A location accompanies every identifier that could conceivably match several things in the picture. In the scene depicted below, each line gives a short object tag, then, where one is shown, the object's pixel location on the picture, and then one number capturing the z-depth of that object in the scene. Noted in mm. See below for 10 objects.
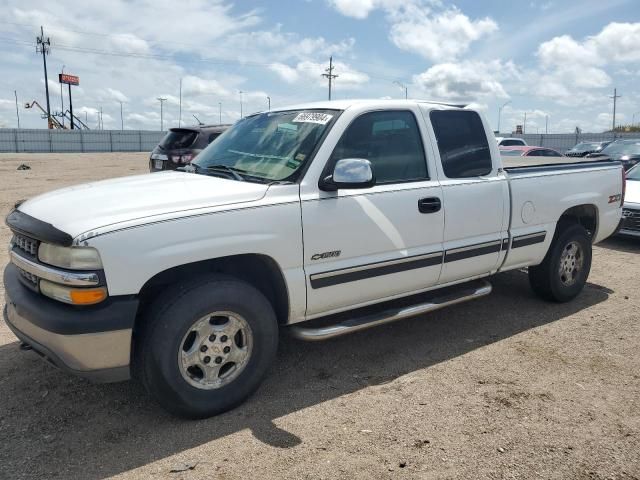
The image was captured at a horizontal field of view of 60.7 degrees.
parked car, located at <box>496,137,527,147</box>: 24641
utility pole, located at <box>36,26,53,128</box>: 67375
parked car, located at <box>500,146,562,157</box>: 17830
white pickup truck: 2939
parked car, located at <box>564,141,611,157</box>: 23969
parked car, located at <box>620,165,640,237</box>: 8359
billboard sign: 75750
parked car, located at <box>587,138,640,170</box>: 15558
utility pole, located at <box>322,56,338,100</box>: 61125
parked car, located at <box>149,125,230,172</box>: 10586
